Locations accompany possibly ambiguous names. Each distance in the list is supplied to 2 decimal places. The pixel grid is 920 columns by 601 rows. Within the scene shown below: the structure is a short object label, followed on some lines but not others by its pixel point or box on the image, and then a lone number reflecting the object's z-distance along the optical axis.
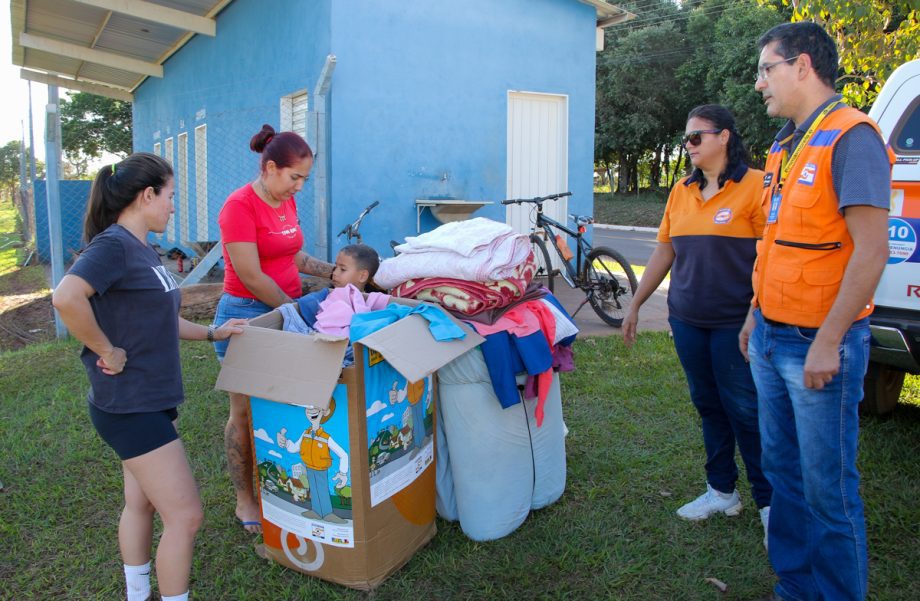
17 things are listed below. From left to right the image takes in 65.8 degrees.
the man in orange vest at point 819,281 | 2.04
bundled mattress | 3.12
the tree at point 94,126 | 30.39
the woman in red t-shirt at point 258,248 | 3.07
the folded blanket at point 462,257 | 3.11
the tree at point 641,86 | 26.42
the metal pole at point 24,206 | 15.43
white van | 3.46
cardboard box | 2.60
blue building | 8.55
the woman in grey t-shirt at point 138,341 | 2.25
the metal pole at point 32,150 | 9.26
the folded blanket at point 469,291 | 3.10
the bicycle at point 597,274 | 6.91
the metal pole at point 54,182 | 7.02
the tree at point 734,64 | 22.09
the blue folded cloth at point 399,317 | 2.79
